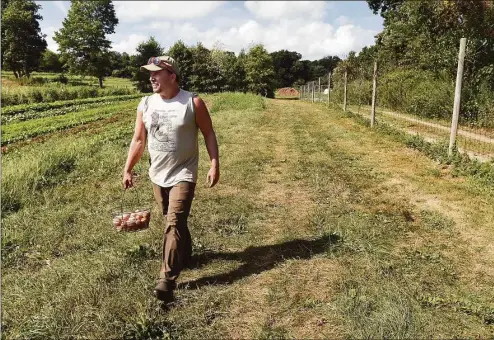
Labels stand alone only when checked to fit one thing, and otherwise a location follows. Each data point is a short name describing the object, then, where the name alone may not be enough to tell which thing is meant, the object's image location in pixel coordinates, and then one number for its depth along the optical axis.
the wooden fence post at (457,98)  7.17
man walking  3.33
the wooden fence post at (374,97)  11.57
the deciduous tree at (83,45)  51.56
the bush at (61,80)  50.14
